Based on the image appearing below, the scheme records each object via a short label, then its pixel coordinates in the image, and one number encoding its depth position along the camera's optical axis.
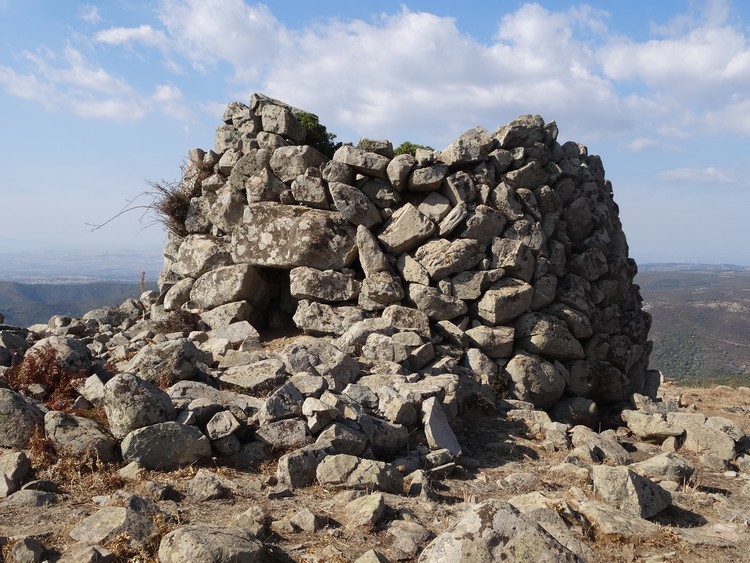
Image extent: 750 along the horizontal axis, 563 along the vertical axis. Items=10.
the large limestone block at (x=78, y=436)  7.41
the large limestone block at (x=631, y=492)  7.22
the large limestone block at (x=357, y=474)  7.43
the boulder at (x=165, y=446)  7.45
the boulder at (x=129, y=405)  7.62
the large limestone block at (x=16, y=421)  7.63
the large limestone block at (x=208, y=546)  5.09
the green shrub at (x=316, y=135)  16.09
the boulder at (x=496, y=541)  4.43
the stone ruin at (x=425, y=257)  13.48
